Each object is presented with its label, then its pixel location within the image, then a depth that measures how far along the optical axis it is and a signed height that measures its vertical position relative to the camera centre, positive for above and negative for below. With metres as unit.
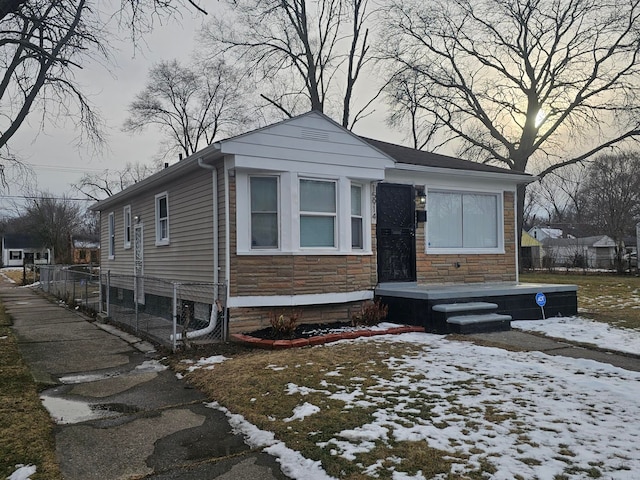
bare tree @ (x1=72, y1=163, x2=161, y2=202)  42.97 +6.53
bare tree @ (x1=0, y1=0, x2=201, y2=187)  6.35 +3.23
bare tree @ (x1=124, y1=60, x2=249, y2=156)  32.78 +10.24
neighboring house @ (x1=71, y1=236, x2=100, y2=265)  37.50 -0.33
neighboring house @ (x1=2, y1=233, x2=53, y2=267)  64.89 +0.46
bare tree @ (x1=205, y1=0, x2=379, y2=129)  23.56 +10.25
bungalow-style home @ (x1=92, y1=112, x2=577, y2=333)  7.85 +0.36
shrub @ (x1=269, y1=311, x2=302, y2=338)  7.31 -1.18
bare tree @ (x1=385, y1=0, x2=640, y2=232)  23.77 +9.21
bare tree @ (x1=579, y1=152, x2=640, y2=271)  34.57 +4.00
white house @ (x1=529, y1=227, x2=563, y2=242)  61.07 +1.71
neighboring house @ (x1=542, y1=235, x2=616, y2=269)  32.41 -0.17
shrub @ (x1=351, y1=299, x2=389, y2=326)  8.30 -1.18
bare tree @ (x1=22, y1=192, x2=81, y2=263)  35.31 +2.41
